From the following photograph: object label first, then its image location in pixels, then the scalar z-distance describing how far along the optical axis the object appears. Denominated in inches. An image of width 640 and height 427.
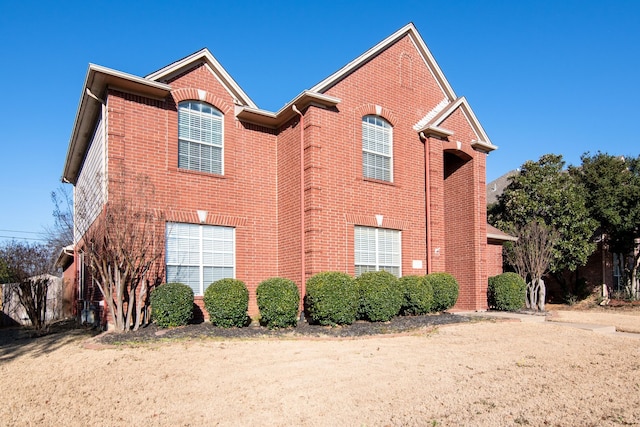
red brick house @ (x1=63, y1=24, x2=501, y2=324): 520.4
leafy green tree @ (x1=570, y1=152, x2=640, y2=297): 909.8
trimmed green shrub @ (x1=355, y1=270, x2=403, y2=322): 502.3
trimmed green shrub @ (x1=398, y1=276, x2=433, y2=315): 554.9
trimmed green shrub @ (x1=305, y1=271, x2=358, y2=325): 476.4
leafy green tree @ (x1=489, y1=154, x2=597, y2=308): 887.7
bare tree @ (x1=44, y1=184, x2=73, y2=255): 478.5
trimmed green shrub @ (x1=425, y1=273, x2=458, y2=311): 584.1
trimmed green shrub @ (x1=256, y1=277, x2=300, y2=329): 465.1
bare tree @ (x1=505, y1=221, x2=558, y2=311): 761.0
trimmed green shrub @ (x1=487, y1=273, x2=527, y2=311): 661.3
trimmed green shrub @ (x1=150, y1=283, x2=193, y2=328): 459.5
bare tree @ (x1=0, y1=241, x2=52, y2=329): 578.5
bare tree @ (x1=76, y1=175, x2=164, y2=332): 449.7
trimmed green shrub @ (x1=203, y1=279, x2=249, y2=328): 462.3
